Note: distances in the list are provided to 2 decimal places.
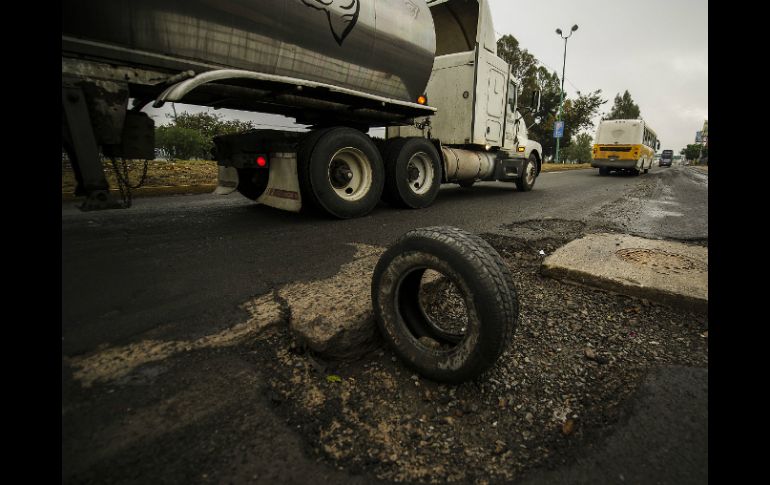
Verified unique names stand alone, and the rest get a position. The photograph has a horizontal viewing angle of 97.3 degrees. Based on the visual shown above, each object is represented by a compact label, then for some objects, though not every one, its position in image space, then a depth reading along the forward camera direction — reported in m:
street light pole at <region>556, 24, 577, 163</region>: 21.57
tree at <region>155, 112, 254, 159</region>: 11.90
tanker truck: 2.54
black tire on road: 1.28
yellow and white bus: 17.61
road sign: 22.94
